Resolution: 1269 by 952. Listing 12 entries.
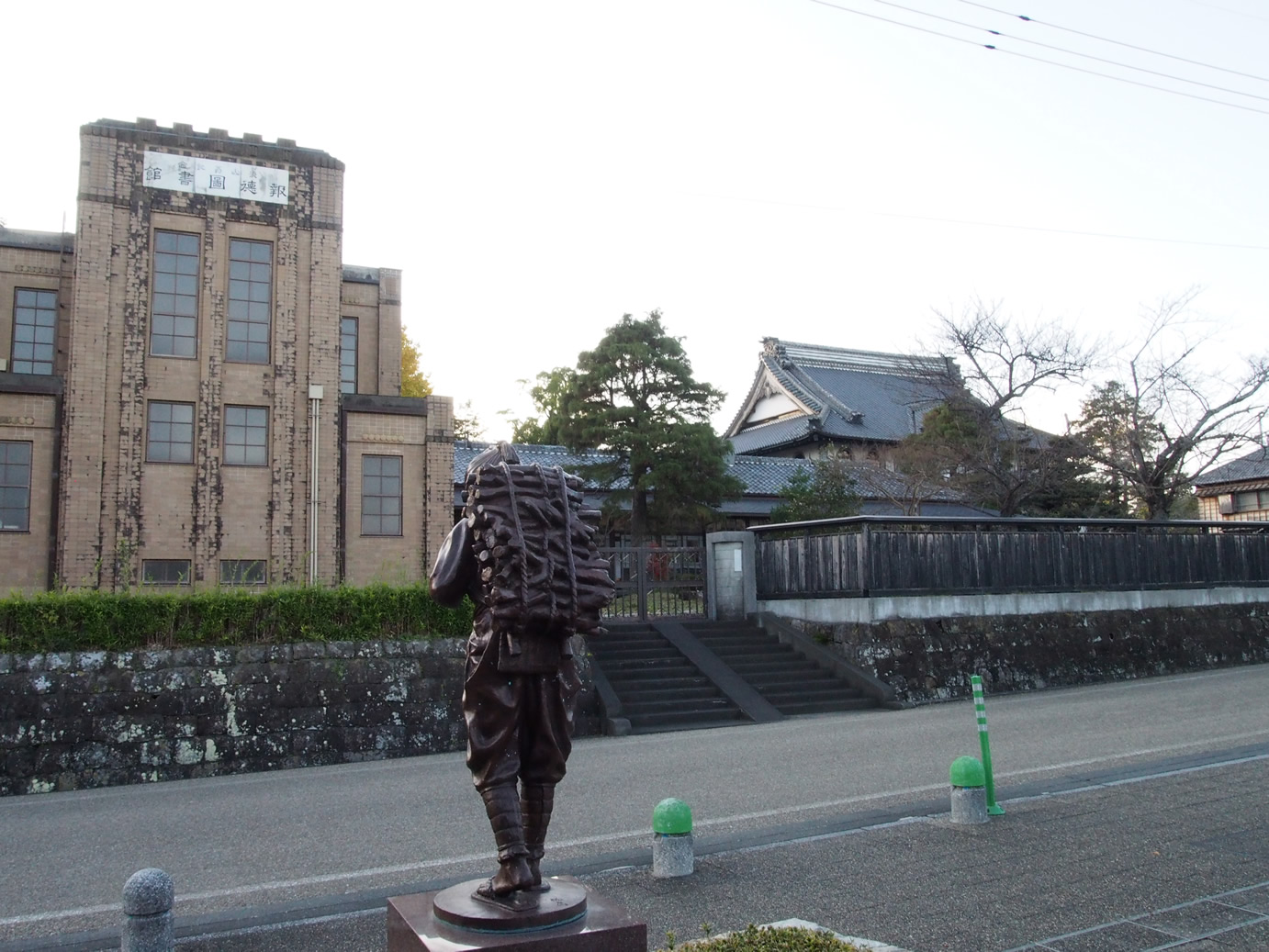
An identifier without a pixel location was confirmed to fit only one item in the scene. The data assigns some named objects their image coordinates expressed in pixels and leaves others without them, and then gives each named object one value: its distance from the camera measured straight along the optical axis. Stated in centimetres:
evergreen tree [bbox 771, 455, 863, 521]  2509
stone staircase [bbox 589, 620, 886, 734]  1466
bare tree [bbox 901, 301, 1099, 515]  2183
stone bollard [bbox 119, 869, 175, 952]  447
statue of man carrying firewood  430
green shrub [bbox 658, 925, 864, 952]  428
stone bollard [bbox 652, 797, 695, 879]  618
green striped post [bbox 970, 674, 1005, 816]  748
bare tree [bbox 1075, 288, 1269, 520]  2312
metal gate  1884
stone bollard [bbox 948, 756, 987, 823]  735
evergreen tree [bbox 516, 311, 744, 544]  2267
